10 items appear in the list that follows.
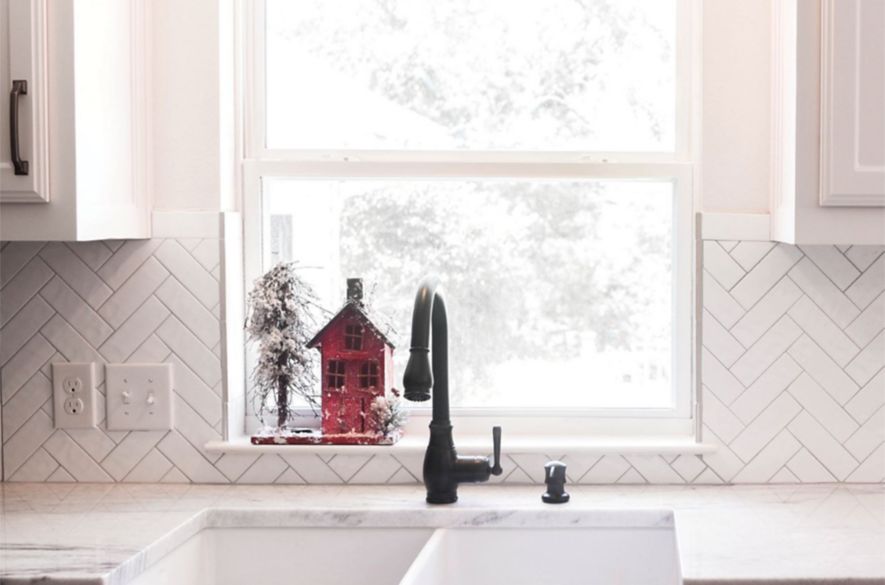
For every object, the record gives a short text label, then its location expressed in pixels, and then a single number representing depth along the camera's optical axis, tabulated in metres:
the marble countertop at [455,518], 1.80
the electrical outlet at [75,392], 2.39
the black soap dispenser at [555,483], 2.20
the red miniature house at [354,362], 2.33
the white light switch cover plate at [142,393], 2.39
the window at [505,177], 2.45
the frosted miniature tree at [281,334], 2.34
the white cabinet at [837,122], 2.05
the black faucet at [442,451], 2.18
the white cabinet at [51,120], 1.99
